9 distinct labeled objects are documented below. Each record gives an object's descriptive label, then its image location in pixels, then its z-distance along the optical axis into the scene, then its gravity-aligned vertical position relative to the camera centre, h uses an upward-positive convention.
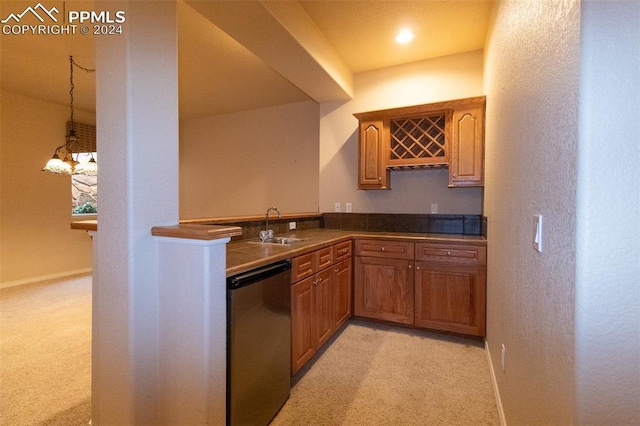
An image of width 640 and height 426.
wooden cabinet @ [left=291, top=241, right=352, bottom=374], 2.00 -0.78
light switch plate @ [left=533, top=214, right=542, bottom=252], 0.95 -0.08
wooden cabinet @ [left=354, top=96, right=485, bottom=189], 2.81 +0.69
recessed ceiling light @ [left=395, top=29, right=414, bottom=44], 2.75 +1.65
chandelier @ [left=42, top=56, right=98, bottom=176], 3.33 +0.50
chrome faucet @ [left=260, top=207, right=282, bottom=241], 2.50 -0.24
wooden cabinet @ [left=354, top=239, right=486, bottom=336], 2.59 -0.74
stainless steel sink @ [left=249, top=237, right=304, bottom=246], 2.51 -0.30
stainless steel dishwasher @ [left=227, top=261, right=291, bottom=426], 1.39 -0.73
